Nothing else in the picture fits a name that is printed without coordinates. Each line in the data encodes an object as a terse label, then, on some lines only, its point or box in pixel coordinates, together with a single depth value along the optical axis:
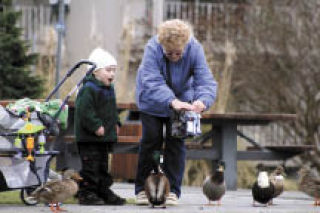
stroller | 18.00
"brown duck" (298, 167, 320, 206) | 21.05
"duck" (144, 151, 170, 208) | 18.00
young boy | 18.90
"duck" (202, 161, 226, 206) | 19.61
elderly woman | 18.31
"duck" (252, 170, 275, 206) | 19.58
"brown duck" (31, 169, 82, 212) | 17.42
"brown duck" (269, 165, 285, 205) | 20.85
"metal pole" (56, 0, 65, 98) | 32.97
